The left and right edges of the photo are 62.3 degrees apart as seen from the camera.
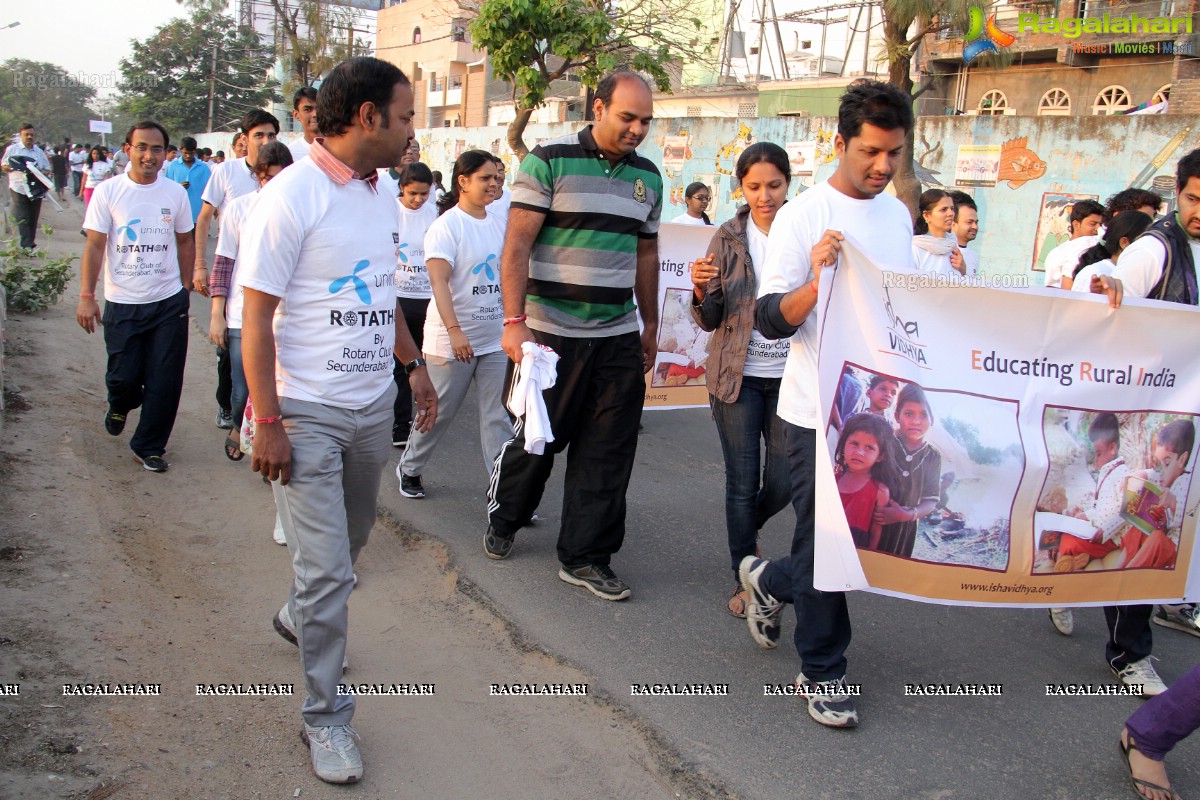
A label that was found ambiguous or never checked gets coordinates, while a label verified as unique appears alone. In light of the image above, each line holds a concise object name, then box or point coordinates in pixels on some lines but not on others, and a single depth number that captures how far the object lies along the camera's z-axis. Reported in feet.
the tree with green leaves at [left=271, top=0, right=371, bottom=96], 101.50
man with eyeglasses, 19.95
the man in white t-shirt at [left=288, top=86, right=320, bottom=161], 20.74
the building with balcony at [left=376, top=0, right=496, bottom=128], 142.20
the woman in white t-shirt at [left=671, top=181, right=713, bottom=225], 29.32
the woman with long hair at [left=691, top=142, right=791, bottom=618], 14.26
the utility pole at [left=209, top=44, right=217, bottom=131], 168.29
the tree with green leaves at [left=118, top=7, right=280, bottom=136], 183.32
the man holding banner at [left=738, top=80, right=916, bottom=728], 11.02
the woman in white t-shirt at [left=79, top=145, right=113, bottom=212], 76.65
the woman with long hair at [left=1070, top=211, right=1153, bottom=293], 17.76
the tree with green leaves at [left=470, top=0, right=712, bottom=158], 46.80
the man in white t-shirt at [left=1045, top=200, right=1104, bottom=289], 24.02
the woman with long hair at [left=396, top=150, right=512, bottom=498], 18.52
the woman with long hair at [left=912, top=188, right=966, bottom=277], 17.79
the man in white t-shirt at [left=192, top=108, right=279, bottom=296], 22.74
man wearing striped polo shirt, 14.23
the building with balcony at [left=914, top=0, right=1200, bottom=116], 70.08
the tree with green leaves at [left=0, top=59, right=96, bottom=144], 223.92
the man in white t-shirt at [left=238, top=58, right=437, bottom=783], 9.77
